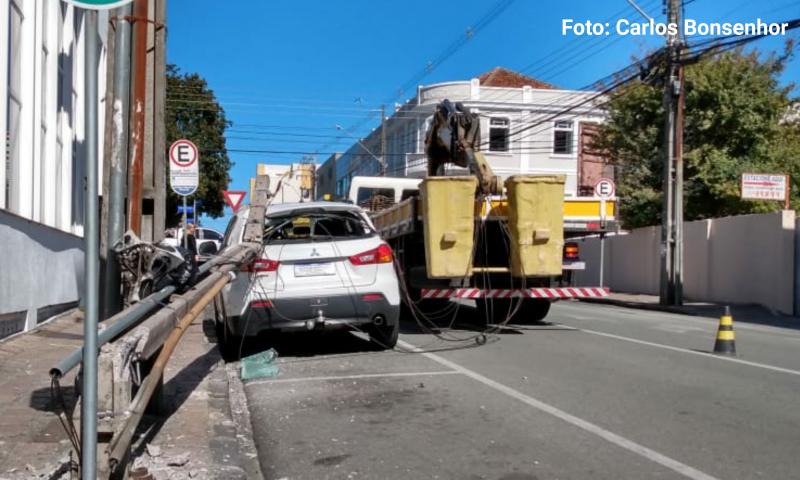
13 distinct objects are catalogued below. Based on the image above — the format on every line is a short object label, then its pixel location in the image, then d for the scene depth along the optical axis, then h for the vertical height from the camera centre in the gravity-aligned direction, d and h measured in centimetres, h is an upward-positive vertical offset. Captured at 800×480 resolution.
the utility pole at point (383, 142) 4229 +554
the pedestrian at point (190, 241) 1507 +8
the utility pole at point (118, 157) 618 +68
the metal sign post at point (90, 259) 360 -7
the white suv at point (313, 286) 902 -45
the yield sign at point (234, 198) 1890 +112
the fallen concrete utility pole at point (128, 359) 400 -60
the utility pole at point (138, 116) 678 +108
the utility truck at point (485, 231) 1128 +26
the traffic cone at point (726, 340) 1025 -113
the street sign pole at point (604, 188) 2216 +170
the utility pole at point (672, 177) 2109 +192
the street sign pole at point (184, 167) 1435 +139
